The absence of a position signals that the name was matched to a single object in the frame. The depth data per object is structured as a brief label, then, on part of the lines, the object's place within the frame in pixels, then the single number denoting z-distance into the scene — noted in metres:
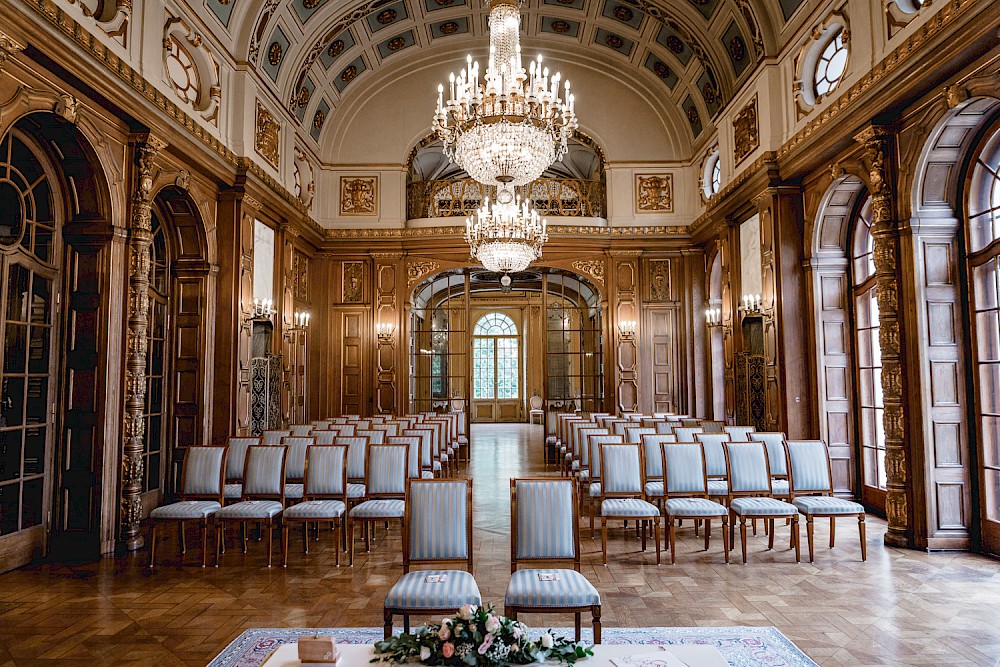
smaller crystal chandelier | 9.83
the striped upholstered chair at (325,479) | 5.57
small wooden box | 2.25
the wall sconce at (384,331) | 12.76
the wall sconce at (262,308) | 9.18
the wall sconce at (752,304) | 9.05
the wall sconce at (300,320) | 11.04
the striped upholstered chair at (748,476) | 5.51
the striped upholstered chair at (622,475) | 5.61
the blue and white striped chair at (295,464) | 6.14
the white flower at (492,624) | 2.25
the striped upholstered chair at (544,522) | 3.80
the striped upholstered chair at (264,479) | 5.58
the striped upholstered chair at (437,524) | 3.80
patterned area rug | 3.44
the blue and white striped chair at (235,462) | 6.29
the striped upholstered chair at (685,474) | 5.70
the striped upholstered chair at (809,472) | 5.74
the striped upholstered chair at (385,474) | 5.71
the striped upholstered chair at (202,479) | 5.57
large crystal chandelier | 6.42
